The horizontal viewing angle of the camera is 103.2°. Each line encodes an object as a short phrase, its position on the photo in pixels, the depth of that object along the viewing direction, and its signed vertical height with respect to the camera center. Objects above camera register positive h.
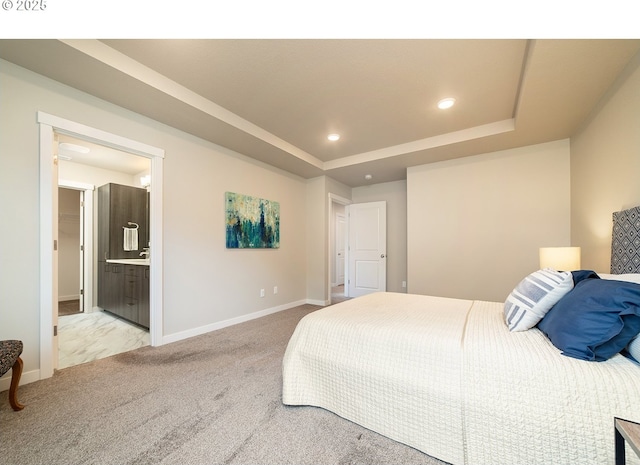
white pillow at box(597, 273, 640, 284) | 1.29 -0.24
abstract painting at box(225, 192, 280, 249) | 3.47 +0.18
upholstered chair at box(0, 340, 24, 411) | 1.46 -0.75
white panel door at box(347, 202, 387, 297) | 5.13 -0.29
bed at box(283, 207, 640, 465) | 0.97 -0.67
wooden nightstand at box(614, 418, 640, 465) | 0.63 -0.53
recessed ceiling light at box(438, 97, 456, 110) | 2.54 +1.34
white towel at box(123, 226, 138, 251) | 4.31 -0.07
